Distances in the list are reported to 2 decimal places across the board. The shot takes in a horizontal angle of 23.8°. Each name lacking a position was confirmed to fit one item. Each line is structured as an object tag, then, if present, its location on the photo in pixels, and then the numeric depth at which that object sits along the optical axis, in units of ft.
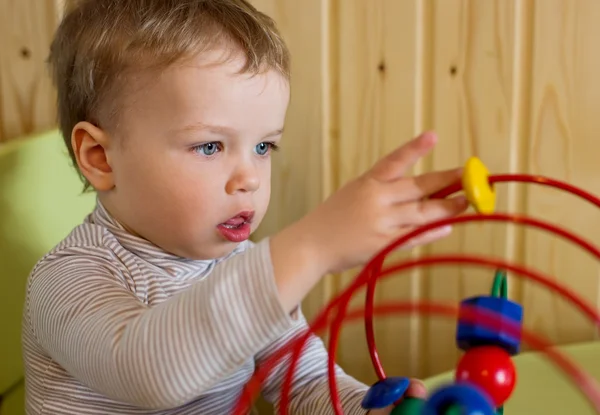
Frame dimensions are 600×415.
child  2.59
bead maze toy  2.39
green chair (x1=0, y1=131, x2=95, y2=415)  3.44
